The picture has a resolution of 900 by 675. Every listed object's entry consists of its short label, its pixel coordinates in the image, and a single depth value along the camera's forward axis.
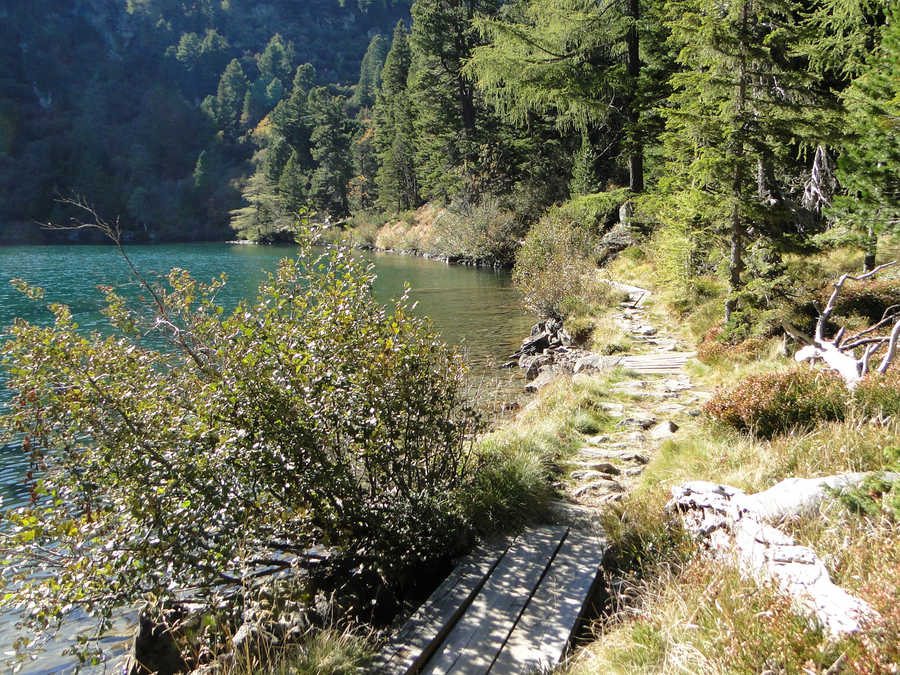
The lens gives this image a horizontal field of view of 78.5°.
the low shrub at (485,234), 33.34
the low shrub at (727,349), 8.63
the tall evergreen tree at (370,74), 117.88
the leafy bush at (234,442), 3.49
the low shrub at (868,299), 8.99
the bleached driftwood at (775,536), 2.59
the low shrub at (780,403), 5.49
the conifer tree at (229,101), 111.12
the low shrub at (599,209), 23.39
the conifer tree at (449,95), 40.00
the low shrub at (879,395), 5.02
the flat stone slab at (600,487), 5.39
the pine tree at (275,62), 141.25
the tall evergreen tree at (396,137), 56.00
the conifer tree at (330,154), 65.50
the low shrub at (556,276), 16.14
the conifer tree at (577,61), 19.67
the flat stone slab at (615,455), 6.07
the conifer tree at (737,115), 8.91
